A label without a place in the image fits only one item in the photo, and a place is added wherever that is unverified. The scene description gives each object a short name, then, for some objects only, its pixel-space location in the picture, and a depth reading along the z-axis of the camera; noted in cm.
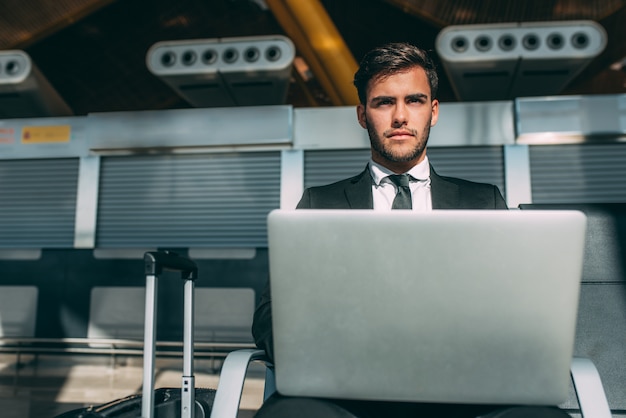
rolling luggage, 121
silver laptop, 71
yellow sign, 459
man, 135
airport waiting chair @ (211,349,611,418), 91
